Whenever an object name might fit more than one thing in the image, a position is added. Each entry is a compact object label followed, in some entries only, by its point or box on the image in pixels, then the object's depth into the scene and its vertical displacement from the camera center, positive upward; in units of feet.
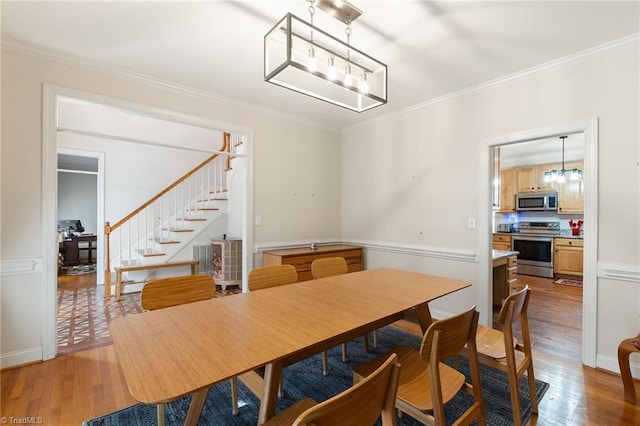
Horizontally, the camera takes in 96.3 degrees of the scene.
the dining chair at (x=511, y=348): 5.27 -2.75
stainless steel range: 18.70 -2.10
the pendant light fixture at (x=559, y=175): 16.95 +2.47
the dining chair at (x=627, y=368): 6.41 -3.42
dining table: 3.22 -1.79
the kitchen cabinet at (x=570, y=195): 18.63 +1.40
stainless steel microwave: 19.51 +1.01
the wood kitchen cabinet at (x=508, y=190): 21.49 +1.96
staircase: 16.10 -0.55
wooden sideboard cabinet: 11.68 -1.82
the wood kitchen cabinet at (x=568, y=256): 17.60 -2.54
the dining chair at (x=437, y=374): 3.91 -2.73
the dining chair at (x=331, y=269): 8.79 -1.76
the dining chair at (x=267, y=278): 6.26 -1.74
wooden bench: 14.43 -2.93
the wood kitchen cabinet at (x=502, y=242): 20.70 -1.95
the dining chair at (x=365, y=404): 2.37 -1.74
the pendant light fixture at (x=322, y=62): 5.54 +4.42
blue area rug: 5.97 -4.28
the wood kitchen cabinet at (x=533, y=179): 20.12 +2.61
